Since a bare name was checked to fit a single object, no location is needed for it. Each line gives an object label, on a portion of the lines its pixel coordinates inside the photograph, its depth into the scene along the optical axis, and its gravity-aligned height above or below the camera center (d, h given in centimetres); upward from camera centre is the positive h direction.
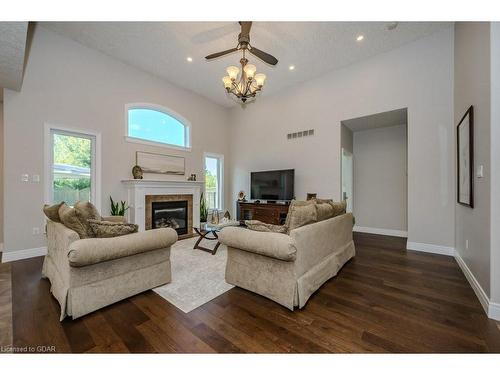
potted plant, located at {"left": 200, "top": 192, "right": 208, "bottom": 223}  589 -67
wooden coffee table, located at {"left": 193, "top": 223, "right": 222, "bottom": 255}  361 -84
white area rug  212 -114
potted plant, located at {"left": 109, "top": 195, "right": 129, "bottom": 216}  424 -45
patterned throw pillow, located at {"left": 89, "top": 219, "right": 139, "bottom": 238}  202 -41
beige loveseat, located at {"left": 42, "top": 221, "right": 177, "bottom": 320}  177 -78
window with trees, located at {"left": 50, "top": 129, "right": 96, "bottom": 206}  377 +37
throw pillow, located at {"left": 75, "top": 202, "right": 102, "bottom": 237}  200 -27
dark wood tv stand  530 -68
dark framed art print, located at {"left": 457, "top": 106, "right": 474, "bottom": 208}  248 +37
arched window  476 +149
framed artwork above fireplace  480 +57
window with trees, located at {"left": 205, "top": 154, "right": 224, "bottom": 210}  648 +17
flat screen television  544 +4
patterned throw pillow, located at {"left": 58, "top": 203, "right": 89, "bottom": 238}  194 -33
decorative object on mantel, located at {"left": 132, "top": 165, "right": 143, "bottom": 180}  458 +30
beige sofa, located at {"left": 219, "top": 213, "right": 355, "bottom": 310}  194 -78
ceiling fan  277 +192
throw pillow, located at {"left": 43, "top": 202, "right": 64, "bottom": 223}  231 -30
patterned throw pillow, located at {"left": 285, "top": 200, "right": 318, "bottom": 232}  212 -30
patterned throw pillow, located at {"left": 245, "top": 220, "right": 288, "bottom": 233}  218 -44
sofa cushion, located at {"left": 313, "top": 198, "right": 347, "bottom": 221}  246 -29
